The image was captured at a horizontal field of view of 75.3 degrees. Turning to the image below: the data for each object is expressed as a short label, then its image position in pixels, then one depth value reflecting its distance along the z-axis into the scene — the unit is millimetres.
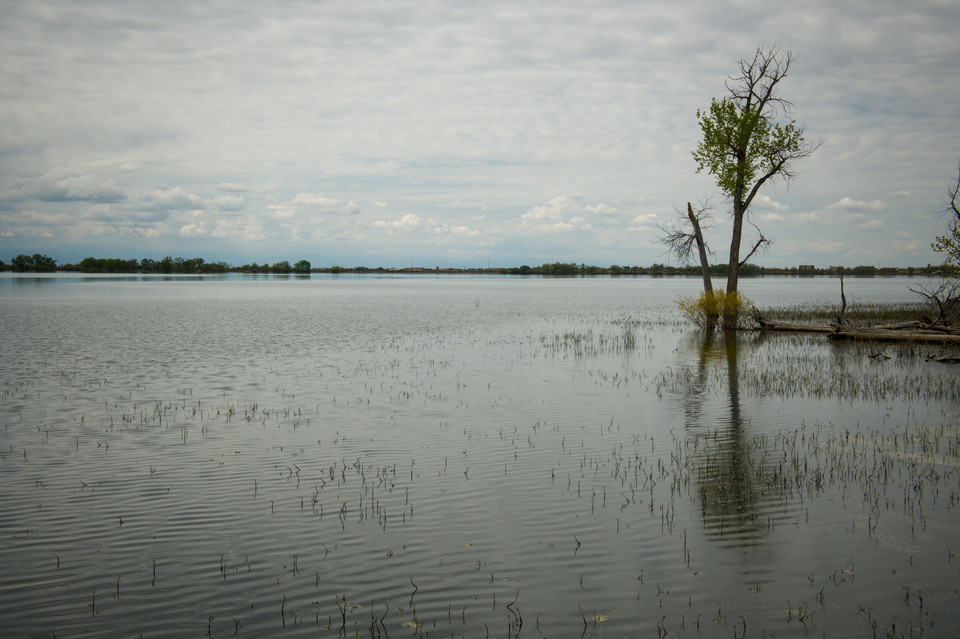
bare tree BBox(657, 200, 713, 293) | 35156
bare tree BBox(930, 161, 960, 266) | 28286
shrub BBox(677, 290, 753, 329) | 34166
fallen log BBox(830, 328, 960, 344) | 25203
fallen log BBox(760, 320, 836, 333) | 30406
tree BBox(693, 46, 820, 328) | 32562
